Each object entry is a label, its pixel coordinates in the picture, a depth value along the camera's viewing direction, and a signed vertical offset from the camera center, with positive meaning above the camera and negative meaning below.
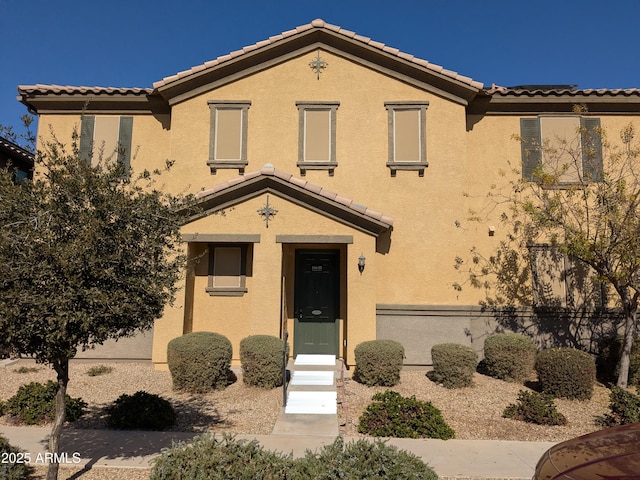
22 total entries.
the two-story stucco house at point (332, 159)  10.97 +3.37
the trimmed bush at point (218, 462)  4.20 -1.72
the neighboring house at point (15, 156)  15.88 +4.69
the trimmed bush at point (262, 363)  9.14 -1.60
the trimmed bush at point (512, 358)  9.93 -1.57
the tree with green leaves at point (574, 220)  9.25 +1.53
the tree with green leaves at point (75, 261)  4.46 +0.22
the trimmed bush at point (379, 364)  9.45 -1.64
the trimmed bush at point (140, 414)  7.09 -2.08
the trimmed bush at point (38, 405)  7.23 -2.02
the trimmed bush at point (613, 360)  9.85 -1.63
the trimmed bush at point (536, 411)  7.51 -2.09
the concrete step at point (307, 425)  7.03 -2.29
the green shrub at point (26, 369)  10.55 -2.09
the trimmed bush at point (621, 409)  7.11 -1.93
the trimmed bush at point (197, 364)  8.91 -1.59
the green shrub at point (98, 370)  10.22 -2.03
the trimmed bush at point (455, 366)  9.41 -1.67
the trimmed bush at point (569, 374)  8.76 -1.69
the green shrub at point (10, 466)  4.75 -2.00
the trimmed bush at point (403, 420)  6.86 -2.10
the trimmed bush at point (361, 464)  4.07 -1.67
